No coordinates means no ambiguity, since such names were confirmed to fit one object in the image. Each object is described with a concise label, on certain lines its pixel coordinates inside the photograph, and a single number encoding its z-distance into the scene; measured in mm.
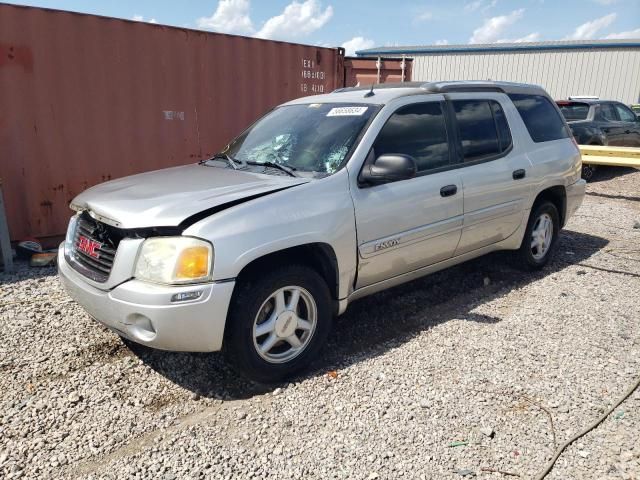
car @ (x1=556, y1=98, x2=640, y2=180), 11727
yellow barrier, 9812
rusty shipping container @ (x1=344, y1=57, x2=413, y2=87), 8680
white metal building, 28375
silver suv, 2789
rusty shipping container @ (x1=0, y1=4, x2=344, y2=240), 5633
